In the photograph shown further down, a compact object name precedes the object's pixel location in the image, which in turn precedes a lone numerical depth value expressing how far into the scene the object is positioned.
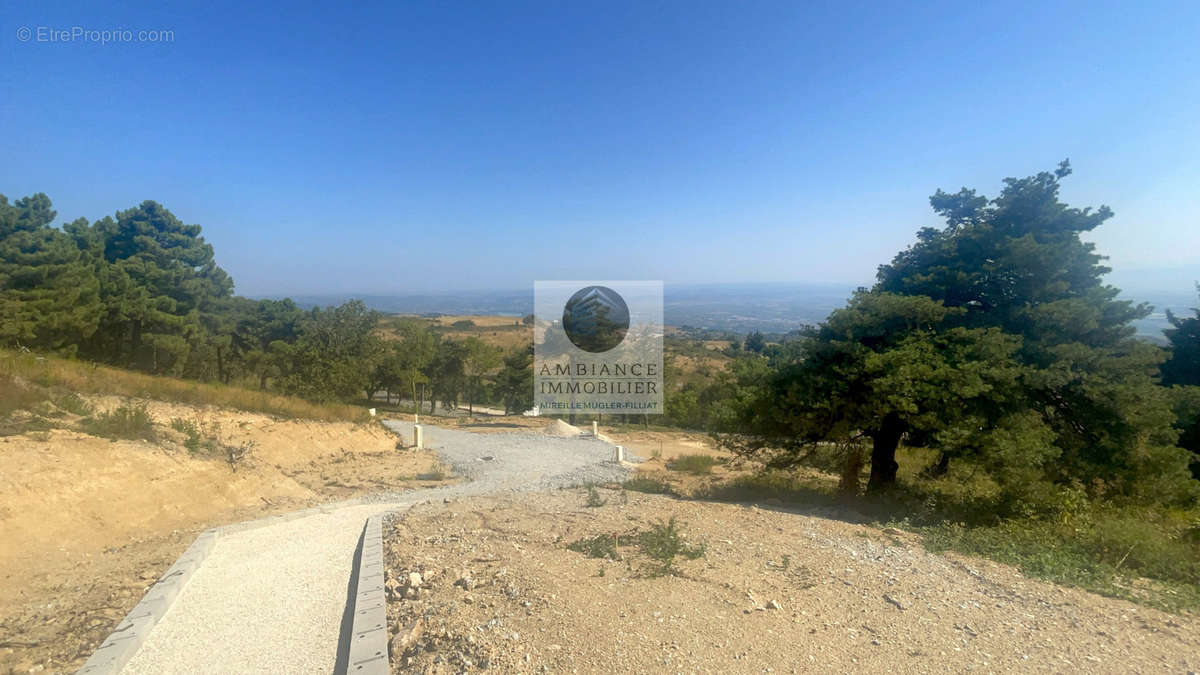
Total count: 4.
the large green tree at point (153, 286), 21.04
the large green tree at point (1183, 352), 14.13
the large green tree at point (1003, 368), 7.63
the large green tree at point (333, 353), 21.48
